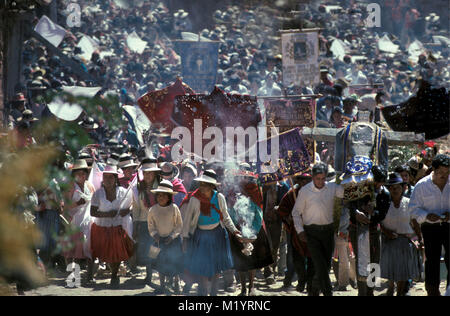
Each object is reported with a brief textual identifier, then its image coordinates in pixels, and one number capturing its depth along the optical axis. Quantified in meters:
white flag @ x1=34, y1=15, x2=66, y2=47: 39.91
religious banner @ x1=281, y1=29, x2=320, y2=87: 29.48
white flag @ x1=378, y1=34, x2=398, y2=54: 62.53
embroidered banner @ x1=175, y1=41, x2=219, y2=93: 29.72
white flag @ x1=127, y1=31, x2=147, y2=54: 56.25
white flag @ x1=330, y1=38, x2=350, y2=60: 58.44
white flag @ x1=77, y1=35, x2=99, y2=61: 49.17
